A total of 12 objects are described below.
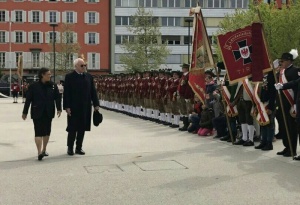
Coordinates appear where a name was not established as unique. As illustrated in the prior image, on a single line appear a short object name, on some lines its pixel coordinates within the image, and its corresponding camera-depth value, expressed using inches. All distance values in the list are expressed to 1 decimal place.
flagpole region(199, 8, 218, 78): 494.3
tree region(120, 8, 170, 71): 2379.4
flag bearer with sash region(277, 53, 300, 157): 387.2
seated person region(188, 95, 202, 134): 554.3
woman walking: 386.9
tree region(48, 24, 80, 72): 2536.9
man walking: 410.0
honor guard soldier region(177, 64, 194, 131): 582.6
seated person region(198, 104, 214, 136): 528.1
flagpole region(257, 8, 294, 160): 386.6
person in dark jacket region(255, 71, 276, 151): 413.4
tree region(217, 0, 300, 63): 1610.5
